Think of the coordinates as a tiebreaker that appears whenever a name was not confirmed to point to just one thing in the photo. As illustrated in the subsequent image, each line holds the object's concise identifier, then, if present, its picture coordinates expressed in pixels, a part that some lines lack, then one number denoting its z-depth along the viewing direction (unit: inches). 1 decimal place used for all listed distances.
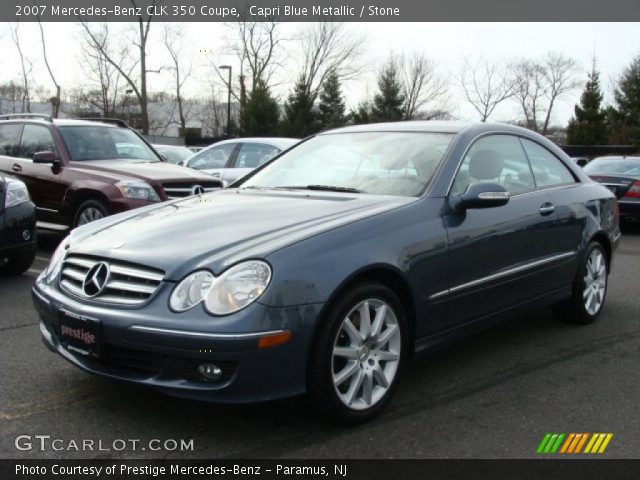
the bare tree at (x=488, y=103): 2628.0
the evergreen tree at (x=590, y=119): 1835.6
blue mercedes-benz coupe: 112.3
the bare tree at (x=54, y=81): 1632.6
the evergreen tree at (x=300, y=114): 1780.3
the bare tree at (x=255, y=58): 2185.0
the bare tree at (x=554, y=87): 2721.5
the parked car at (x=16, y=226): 239.8
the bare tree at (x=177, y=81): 2062.0
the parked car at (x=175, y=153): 658.8
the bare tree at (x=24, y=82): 1679.4
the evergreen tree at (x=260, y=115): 1701.5
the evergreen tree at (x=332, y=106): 1884.8
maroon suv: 295.0
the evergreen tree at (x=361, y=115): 2006.0
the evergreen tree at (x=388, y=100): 2085.4
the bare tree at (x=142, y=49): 1560.0
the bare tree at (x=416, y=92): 2581.2
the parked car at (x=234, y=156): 423.5
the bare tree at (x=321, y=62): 2256.4
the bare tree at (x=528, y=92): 2704.2
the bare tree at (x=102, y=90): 1648.6
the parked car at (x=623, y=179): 450.6
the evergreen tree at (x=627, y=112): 1648.9
